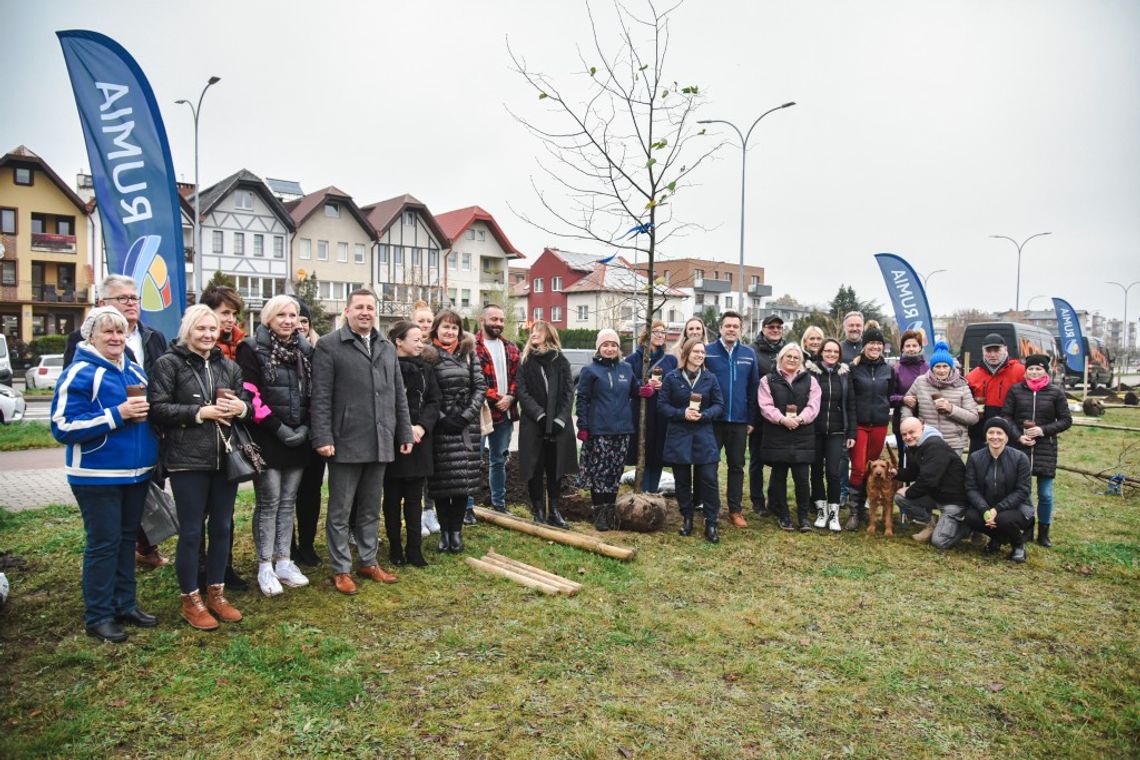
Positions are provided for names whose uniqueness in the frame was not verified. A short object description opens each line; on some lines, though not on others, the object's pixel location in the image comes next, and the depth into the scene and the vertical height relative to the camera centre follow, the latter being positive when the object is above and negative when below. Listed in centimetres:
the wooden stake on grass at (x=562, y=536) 634 -165
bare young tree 729 +203
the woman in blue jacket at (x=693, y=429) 729 -68
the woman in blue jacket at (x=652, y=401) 811 -47
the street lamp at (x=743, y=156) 2142 +642
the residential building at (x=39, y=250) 3869 +545
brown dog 764 -135
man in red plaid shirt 743 -27
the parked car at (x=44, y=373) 2422 -80
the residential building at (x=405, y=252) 4884 +726
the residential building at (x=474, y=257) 5425 +768
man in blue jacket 770 -34
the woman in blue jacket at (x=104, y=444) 411 -54
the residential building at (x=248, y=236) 4275 +706
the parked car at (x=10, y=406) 1409 -112
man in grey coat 526 -47
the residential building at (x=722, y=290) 7794 +802
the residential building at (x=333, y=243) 4675 +729
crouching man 729 -119
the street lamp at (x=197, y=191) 2052 +506
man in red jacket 810 -13
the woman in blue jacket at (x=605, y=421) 737 -62
